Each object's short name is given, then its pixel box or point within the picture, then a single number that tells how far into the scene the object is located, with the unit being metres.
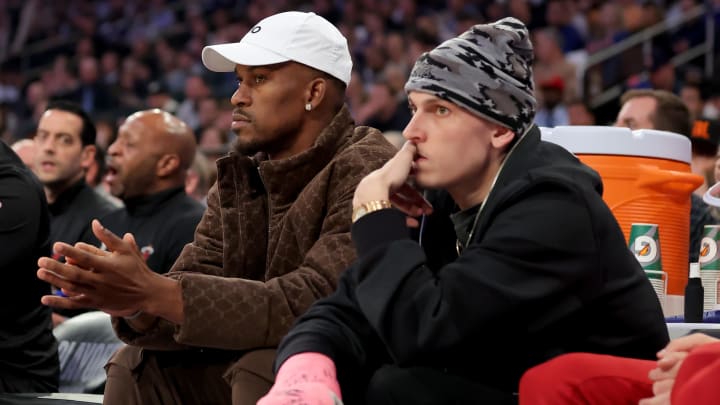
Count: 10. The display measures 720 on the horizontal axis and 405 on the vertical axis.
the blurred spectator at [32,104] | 12.95
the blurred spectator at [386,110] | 9.00
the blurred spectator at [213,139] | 9.38
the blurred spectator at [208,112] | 10.95
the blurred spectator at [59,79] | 13.77
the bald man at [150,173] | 5.20
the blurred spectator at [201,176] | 6.46
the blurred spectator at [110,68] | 13.62
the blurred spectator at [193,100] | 11.64
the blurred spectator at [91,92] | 12.98
